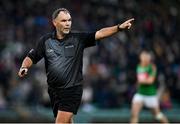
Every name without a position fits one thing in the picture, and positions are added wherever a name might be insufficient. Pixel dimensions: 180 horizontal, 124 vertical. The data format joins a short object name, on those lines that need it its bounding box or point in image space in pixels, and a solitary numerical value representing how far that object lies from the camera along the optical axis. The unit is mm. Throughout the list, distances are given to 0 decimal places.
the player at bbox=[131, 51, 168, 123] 30266
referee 18375
